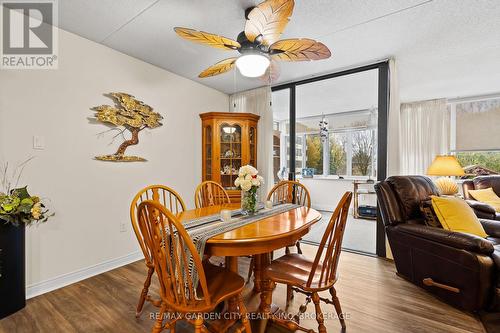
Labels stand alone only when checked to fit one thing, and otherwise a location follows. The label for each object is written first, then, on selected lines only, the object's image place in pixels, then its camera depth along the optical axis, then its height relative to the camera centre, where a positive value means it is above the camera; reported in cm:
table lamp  336 -9
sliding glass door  336 +56
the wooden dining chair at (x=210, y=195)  263 -36
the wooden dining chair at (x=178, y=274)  114 -56
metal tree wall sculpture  255 +54
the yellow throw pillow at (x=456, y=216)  204 -46
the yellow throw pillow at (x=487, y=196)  299 -42
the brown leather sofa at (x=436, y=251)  167 -69
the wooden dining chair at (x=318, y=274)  135 -70
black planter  174 -81
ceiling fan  153 +95
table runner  125 -41
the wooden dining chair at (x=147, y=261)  162 -69
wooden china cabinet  360 +32
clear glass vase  188 -29
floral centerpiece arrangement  180 -17
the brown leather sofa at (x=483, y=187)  255 -34
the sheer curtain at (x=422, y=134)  457 +64
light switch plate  211 +21
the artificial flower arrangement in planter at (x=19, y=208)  171 -33
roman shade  428 +76
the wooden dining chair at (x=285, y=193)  270 -34
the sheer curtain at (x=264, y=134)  380 +51
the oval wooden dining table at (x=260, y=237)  130 -42
